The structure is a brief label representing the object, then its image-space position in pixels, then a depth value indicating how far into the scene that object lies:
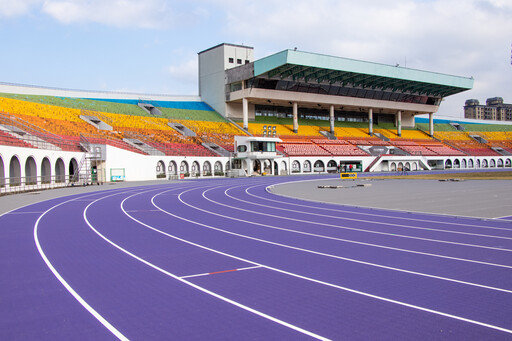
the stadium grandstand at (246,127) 38.56
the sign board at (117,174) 40.91
